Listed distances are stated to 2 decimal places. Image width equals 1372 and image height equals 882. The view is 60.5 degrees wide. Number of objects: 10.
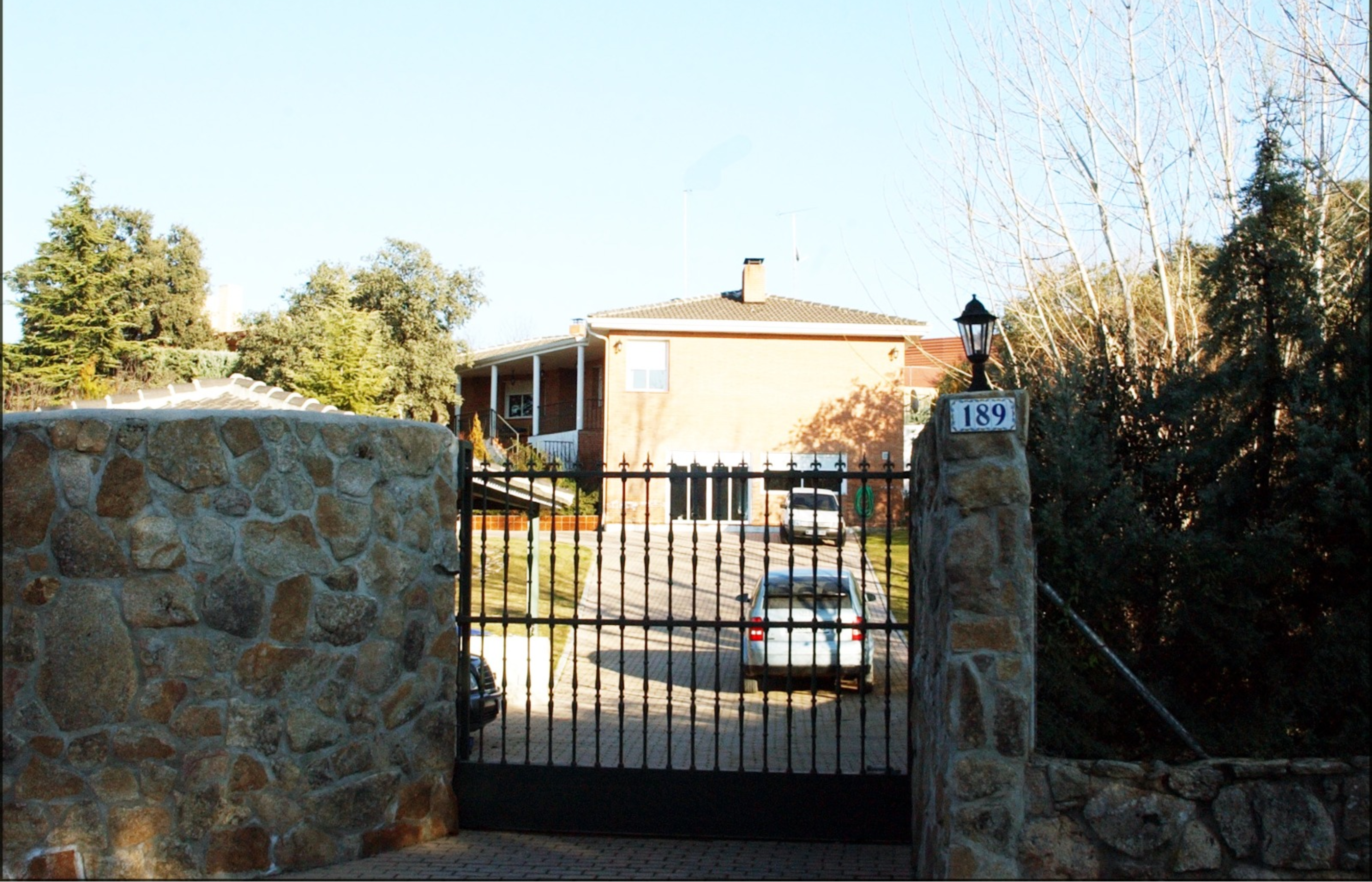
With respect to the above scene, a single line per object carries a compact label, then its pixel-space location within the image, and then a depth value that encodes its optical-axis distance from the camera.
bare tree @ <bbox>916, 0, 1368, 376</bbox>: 8.34
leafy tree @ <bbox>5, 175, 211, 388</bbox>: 31.67
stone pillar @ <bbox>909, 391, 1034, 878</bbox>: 4.89
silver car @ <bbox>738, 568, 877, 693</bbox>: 11.52
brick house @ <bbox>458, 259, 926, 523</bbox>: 29.52
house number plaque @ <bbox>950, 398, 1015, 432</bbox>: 5.10
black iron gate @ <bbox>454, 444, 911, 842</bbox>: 6.59
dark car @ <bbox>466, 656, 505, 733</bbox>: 9.04
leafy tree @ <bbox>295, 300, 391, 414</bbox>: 24.17
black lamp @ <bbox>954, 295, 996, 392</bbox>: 6.28
